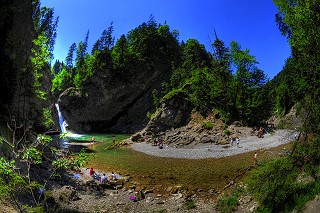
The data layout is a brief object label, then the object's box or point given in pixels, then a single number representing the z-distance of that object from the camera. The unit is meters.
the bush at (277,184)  11.92
